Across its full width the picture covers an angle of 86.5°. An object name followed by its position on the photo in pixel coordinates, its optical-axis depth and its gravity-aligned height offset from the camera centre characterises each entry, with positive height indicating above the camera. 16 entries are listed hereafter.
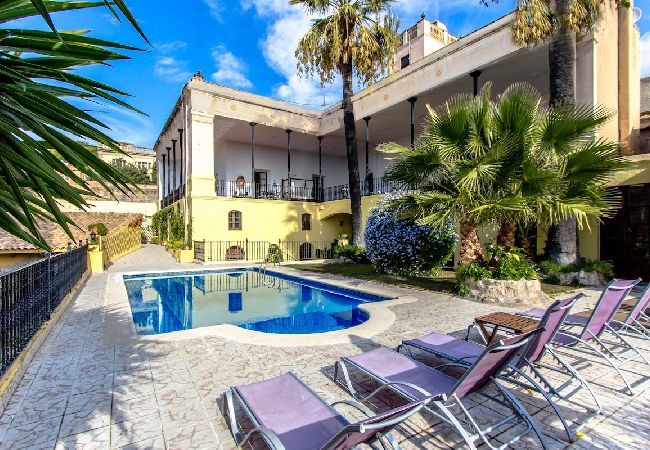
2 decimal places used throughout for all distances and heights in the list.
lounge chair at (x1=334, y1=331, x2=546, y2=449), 2.20 -1.25
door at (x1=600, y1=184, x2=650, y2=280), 9.38 -0.26
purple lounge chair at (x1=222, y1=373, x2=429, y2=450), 1.60 -1.26
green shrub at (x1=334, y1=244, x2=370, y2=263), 14.94 -1.09
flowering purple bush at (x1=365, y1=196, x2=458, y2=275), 10.12 -0.51
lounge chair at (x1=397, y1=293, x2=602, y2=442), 2.78 -1.28
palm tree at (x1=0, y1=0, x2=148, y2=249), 1.60 +0.62
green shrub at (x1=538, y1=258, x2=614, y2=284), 8.98 -1.11
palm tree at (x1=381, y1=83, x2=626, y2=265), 6.59 +1.31
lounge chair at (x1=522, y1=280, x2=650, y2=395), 3.51 -0.99
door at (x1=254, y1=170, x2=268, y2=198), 23.17 +3.43
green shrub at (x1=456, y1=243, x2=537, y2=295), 7.21 -0.87
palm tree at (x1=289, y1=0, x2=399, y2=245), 13.93 +7.45
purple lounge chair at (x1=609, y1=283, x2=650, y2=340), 4.01 -1.03
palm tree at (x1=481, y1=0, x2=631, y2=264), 8.26 +4.74
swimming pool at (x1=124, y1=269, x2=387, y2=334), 7.29 -1.96
